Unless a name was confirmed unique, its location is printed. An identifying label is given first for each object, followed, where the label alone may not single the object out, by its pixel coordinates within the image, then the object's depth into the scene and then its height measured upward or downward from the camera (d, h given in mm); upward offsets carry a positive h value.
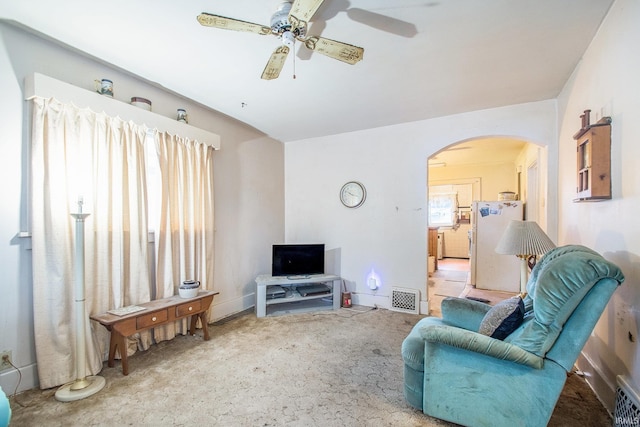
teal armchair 1358 -775
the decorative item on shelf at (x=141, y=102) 2471 +976
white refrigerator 4684 -711
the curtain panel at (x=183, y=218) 2703 -61
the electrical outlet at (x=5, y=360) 1849 -970
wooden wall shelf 1747 +308
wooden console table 2123 -873
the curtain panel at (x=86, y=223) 1952 -80
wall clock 3994 +230
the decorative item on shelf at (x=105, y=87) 2246 +1013
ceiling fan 1422 +1000
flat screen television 3691 -655
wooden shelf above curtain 1903 +853
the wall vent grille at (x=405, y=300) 3574 -1166
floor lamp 1951 -799
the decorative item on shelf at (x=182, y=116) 2883 +987
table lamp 2291 -269
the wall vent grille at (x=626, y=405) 1413 -1047
